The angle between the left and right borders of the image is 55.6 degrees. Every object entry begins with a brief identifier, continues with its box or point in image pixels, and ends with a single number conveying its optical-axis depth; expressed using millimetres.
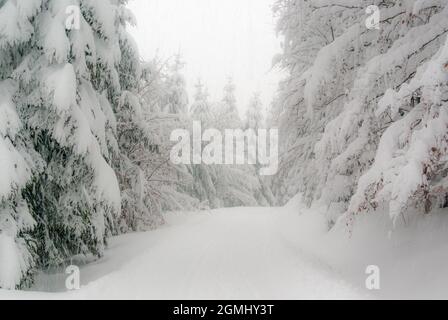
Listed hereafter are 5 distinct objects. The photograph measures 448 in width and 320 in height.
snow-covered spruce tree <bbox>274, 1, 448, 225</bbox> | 7664
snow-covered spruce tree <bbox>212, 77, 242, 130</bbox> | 38469
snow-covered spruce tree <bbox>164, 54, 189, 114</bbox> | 29391
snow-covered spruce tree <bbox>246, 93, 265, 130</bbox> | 47344
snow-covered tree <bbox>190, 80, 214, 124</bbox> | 35000
